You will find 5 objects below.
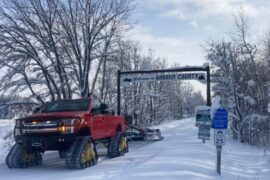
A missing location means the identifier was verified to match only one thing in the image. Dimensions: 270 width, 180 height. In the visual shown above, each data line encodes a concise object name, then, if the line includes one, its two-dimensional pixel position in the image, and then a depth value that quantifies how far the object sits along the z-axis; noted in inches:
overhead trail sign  529.2
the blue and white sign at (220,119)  276.4
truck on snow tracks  292.6
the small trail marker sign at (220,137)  278.5
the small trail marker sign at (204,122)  384.0
